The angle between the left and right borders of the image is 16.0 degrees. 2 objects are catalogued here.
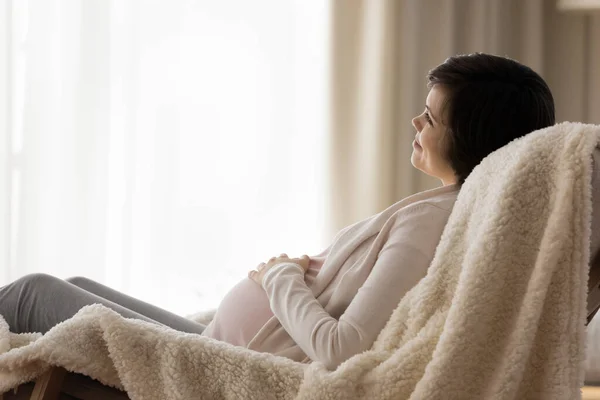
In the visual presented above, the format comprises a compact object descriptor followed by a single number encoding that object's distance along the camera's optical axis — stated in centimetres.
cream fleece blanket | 350
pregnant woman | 365
